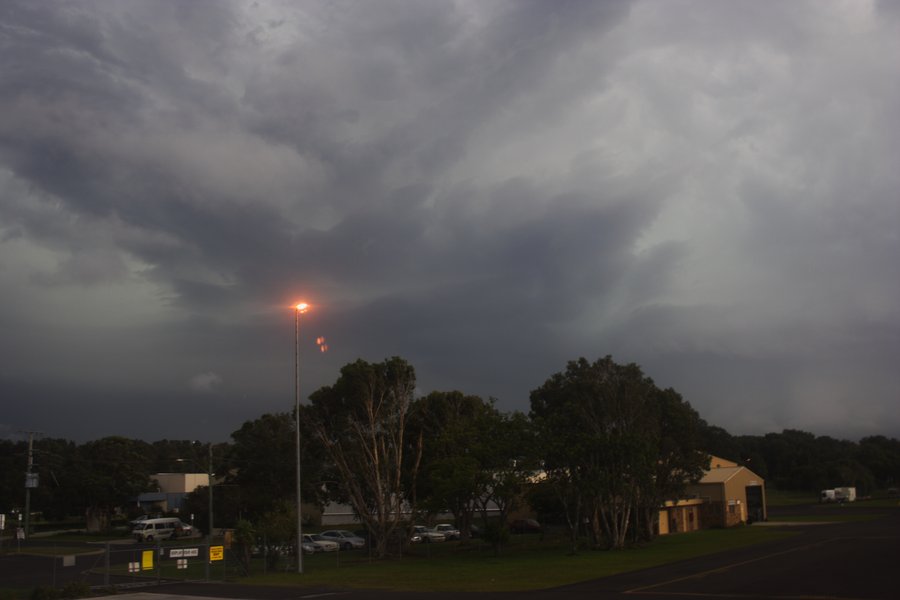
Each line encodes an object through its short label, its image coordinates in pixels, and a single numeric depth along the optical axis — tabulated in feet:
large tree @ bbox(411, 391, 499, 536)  175.22
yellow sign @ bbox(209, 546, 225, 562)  119.65
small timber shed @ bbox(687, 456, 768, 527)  253.85
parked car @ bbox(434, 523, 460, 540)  239.30
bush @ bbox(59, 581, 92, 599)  96.17
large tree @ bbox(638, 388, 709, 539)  203.21
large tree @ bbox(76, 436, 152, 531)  303.68
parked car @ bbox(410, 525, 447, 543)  221.66
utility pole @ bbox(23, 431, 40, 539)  237.25
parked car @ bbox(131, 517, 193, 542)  244.22
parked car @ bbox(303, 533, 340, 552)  195.17
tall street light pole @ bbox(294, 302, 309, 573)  121.08
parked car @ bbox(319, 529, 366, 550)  211.82
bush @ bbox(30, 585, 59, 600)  93.22
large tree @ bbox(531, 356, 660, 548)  171.42
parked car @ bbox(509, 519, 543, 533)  256.73
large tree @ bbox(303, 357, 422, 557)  180.14
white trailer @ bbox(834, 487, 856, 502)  380.99
